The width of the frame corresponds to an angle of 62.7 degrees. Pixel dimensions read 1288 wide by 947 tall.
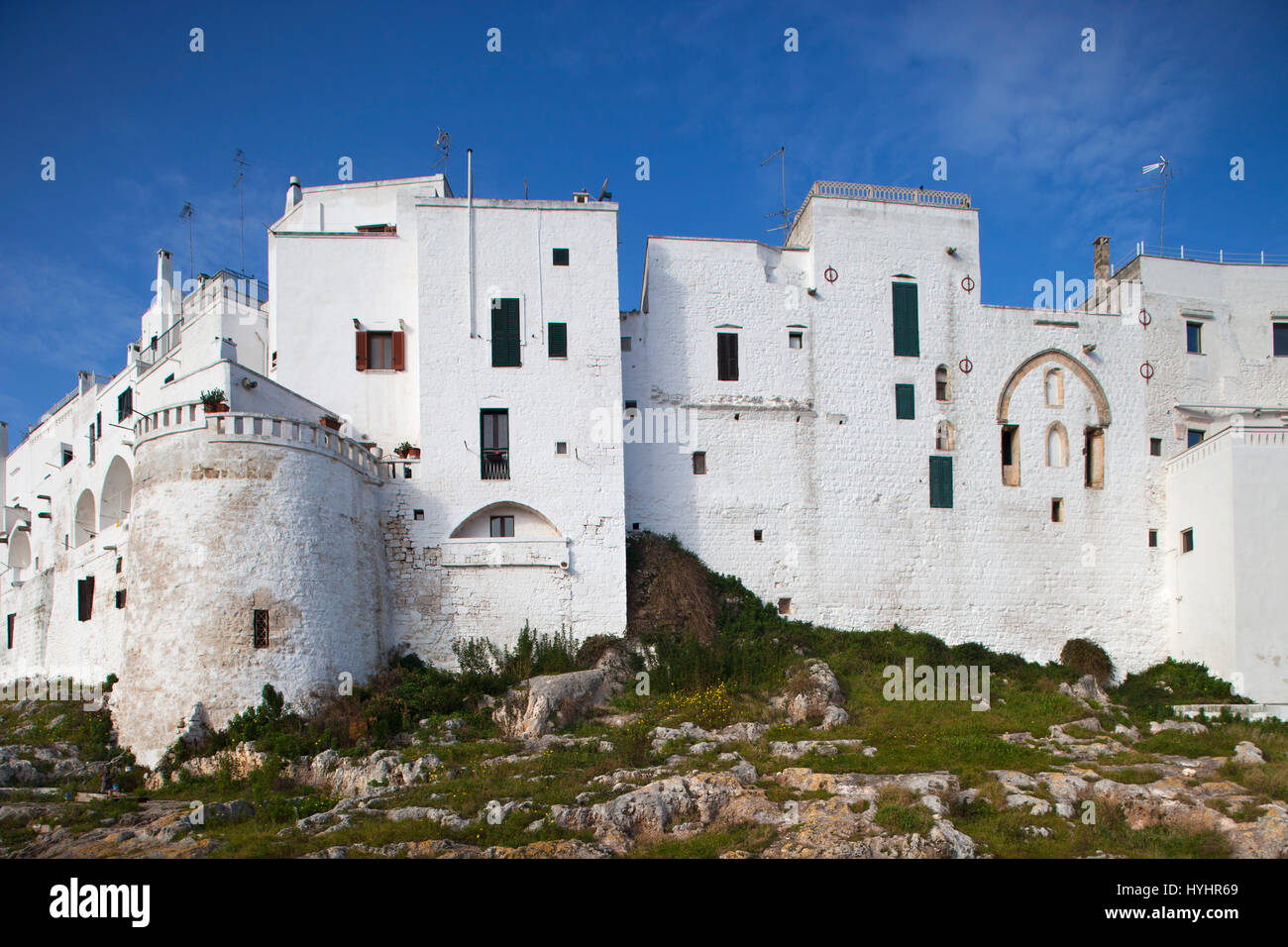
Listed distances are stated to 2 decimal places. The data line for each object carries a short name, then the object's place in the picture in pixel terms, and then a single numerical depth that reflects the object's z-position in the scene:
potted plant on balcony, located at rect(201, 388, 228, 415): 26.81
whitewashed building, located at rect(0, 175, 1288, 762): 30.34
